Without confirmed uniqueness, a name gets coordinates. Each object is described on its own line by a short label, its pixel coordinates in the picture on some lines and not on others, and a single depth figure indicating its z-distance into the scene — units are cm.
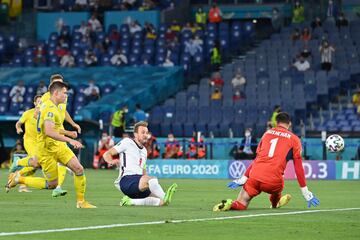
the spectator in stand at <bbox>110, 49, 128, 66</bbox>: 4834
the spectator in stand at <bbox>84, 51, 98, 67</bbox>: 4875
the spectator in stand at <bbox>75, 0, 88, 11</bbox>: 5247
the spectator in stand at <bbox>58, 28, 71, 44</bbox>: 5038
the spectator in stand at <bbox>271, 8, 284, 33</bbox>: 4907
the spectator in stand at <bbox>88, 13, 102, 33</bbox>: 5081
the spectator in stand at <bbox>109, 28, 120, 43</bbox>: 4934
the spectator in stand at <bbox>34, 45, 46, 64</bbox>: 4981
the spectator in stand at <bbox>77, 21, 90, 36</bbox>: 5028
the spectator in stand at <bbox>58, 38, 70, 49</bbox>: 5006
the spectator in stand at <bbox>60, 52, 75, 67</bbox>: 4900
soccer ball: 2659
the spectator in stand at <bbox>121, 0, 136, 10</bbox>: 5125
